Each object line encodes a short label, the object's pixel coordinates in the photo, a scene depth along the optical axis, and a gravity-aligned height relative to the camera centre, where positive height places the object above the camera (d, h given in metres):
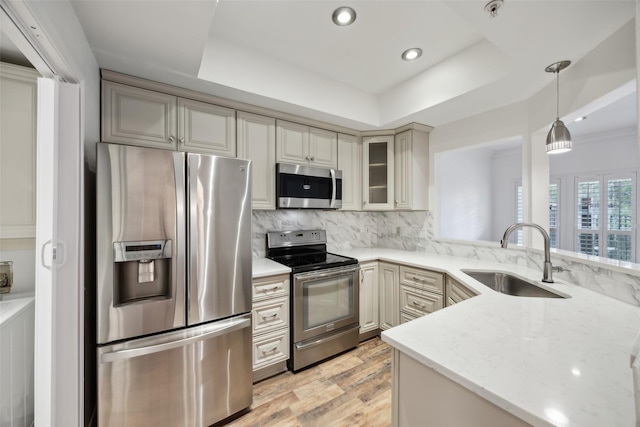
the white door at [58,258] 1.17 -0.21
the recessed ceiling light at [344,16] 1.63 +1.28
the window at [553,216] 4.59 -0.03
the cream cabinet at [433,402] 0.69 -0.56
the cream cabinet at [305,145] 2.50 +0.70
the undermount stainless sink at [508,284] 1.74 -0.53
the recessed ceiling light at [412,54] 2.03 +1.28
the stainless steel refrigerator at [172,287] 1.36 -0.44
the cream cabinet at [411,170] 2.88 +0.50
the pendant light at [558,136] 1.62 +0.49
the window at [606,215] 3.87 -0.01
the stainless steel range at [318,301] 2.16 -0.78
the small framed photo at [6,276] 1.21 -0.30
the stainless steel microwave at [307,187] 2.42 +0.26
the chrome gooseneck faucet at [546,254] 1.70 -0.27
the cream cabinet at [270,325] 2.00 -0.88
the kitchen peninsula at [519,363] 0.61 -0.44
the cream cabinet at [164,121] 1.77 +0.69
